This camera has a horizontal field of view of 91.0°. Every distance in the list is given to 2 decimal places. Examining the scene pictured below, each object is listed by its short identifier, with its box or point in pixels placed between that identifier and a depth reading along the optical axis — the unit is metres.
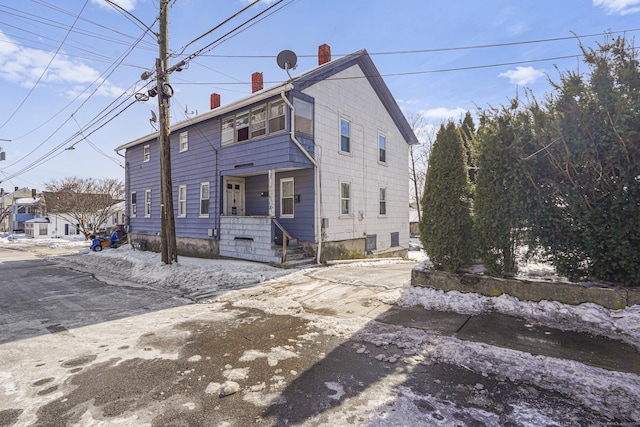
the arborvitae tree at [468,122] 11.20
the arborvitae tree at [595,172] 4.49
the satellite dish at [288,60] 11.12
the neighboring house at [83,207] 30.50
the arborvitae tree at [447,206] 6.14
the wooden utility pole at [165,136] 10.10
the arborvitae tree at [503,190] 5.34
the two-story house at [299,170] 11.31
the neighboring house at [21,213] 49.45
